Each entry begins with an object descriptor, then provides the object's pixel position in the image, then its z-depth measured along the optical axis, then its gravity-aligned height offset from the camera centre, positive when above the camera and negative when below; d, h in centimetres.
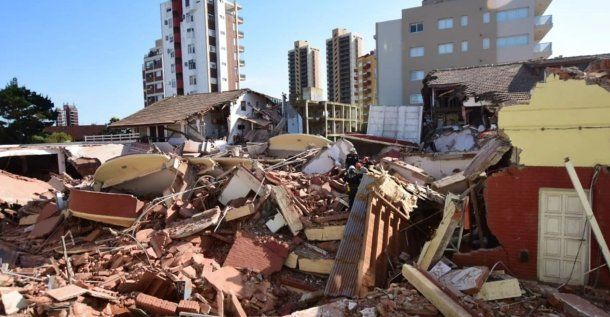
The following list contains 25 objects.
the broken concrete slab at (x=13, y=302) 636 -270
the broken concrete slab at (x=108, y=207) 975 -176
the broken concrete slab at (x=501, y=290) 595 -253
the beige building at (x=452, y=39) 3438 +821
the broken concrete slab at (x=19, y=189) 1335 -184
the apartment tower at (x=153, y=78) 6726 +1065
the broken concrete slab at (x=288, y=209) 838 -170
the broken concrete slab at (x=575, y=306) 520 -254
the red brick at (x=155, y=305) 624 -276
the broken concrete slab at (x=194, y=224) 862 -205
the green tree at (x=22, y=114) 3020 +219
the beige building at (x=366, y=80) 6500 +875
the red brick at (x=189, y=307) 613 -273
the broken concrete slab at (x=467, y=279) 588 -239
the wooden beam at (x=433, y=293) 515 -236
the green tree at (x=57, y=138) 3086 +17
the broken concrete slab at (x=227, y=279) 688 -266
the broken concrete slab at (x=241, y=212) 884 -178
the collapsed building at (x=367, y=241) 614 -223
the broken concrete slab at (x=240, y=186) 981 -132
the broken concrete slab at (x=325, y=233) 796 -211
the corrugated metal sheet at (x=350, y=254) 657 -224
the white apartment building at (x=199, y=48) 5159 +1211
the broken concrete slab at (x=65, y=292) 625 -254
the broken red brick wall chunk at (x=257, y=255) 761 -245
